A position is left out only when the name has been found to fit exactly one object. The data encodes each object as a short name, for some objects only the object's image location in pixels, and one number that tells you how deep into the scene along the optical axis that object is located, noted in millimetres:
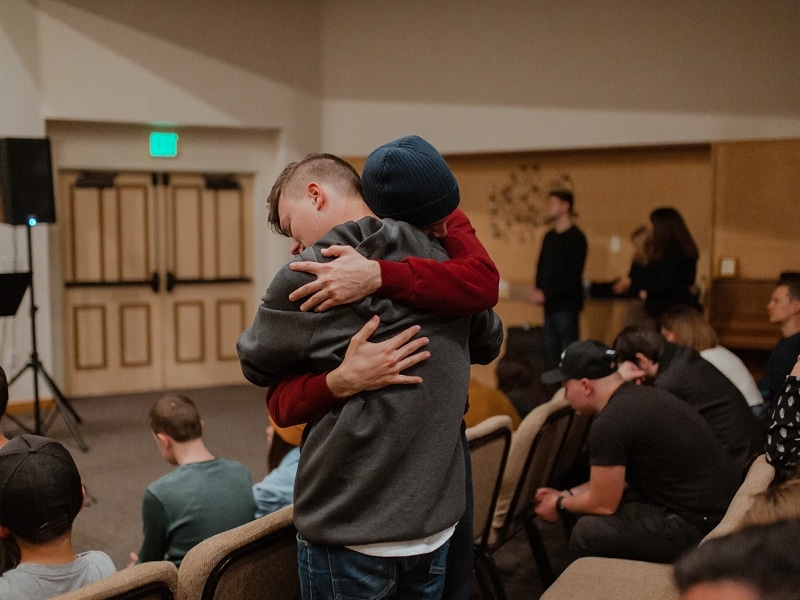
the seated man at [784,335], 3324
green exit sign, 6602
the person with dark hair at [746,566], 701
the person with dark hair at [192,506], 2180
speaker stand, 4645
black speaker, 4777
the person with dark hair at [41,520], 1573
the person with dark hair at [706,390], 2797
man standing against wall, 5773
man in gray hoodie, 1243
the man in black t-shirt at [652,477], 2371
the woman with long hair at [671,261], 5039
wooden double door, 6551
